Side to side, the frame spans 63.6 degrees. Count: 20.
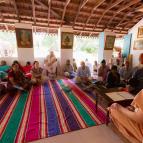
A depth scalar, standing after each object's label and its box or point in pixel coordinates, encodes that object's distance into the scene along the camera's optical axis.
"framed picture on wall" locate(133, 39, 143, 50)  5.54
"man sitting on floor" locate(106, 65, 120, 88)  3.16
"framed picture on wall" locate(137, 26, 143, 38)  5.59
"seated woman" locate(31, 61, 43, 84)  4.22
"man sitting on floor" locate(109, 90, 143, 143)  1.16
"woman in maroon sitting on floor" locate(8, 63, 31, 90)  3.44
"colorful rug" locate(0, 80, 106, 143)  1.85
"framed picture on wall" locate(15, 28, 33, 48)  5.07
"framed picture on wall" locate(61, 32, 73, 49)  5.86
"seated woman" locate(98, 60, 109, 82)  4.18
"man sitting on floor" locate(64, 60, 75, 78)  5.49
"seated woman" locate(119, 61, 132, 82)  4.41
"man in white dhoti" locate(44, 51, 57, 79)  5.30
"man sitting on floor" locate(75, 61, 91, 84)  4.21
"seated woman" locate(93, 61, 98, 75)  6.03
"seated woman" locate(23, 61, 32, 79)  5.01
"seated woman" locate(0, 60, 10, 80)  4.37
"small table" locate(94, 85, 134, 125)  1.81
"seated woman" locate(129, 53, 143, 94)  2.45
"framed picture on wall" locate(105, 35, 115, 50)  6.89
